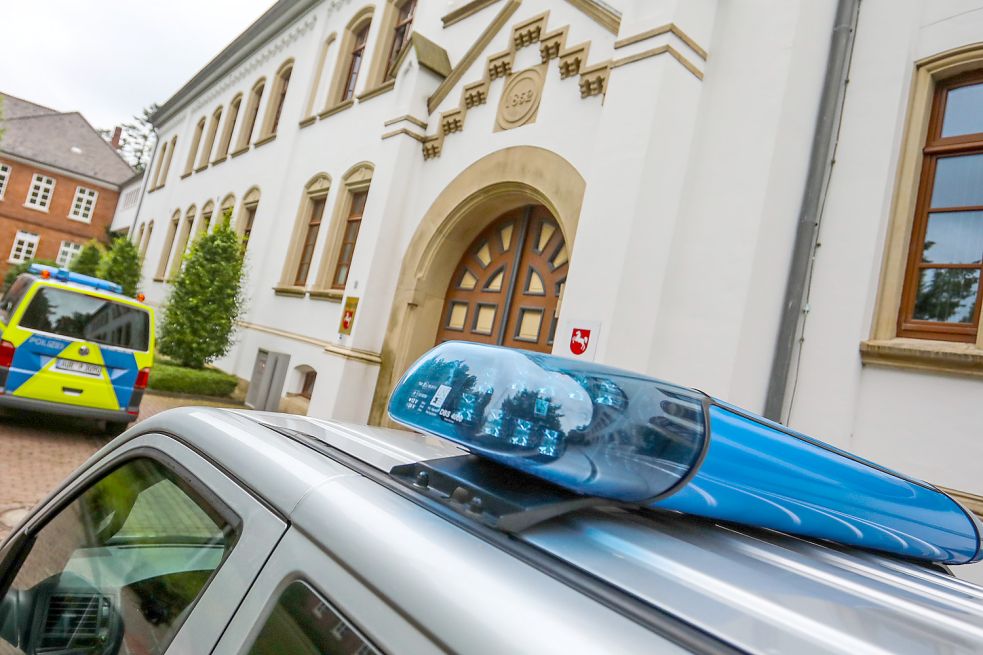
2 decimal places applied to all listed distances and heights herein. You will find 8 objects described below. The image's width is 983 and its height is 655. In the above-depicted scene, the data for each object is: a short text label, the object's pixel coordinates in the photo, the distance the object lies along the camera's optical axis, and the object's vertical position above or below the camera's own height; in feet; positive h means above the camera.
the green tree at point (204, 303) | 41.68 +0.58
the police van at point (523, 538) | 2.25 -0.68
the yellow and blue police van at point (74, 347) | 22.17 -2.30
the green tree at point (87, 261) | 91.40 +3.75
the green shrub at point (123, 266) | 70.59 +3.17
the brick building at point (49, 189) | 123.85 +18.86
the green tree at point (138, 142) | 204.33 +50.77
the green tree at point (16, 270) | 106.22 +0.18
